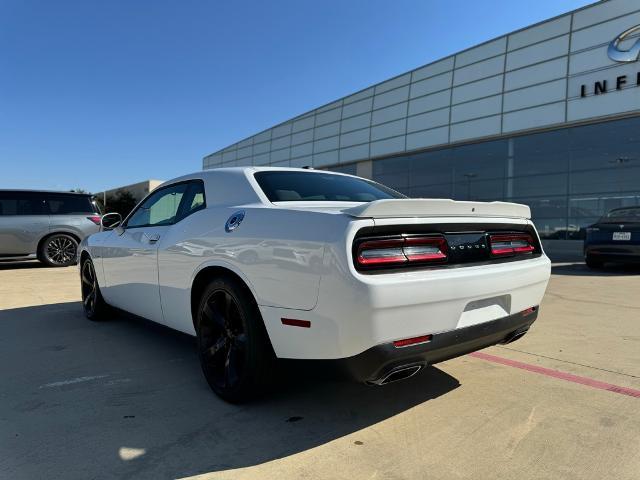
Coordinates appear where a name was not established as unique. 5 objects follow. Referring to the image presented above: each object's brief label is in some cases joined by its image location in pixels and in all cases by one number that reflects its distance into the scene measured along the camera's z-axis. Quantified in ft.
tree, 167.84
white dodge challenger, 7.22
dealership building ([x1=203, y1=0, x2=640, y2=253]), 51.52
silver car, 32.81
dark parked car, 29.68
